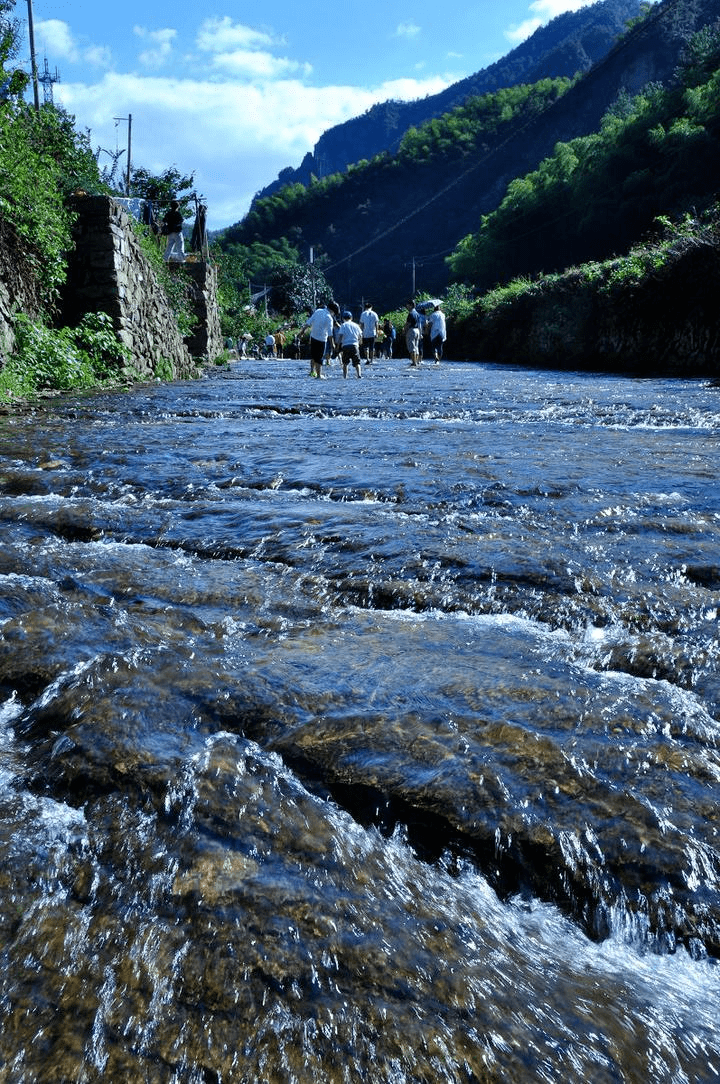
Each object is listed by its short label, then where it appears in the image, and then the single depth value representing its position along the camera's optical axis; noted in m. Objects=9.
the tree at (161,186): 38.62
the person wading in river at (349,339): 17.84
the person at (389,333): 33.28
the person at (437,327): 22.38
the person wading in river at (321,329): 16.11
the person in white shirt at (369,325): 24.73
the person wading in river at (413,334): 23.39
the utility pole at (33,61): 24.77
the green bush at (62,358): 10.63
